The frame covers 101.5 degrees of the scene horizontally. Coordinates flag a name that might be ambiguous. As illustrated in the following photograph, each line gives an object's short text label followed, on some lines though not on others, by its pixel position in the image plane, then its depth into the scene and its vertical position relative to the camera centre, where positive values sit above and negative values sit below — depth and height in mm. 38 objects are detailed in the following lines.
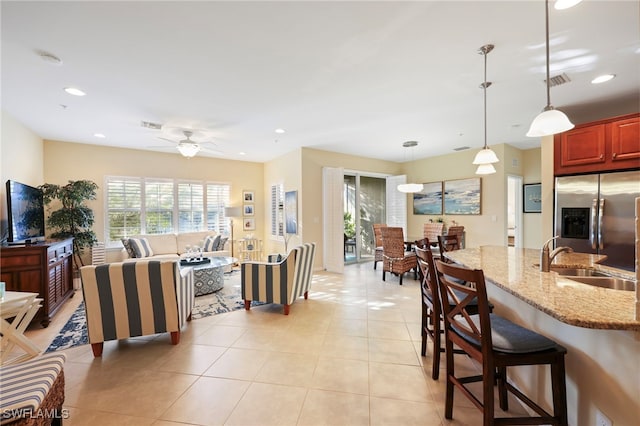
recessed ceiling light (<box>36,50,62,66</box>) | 2283 +1405
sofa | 5094 -672
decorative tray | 4359 -839
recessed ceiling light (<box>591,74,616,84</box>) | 2797 +1416
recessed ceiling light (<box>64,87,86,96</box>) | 2951 +1421
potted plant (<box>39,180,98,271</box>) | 4523 +18
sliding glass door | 6852 -34
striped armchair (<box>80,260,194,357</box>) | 2416 -827
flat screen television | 3156 +21
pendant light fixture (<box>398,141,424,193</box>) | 5535 +507
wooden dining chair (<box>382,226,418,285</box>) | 4754 -791
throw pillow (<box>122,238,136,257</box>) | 5078 -672
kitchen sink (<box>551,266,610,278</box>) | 1959 -478
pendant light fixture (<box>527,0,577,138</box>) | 1773 +594
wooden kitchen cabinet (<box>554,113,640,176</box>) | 3008 +769
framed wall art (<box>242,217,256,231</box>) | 7074 -322
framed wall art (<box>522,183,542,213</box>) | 5730 +249
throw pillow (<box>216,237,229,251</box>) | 5819 -695
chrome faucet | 1807 -348
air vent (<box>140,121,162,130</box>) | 4055 +1395
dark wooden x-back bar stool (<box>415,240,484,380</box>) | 1880 -701
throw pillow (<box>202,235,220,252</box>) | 5758 -678
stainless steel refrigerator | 2980 -73
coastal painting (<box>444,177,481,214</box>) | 5875 +320
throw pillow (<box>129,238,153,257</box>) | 5074 -664
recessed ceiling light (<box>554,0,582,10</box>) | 1475 +1164
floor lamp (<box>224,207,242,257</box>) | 6262 +7
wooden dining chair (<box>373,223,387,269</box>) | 5754 -785
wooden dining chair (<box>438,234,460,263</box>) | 3046 -411
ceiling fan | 4309 +1103
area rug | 2736 -1327
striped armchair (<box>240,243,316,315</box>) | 3424 -901
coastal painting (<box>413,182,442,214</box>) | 6555 +275
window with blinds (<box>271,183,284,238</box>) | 6461 +43
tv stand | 2926 -662
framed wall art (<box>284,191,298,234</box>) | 5812 -8
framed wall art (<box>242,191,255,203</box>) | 7097 +438
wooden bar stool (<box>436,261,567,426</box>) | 1289 -722
